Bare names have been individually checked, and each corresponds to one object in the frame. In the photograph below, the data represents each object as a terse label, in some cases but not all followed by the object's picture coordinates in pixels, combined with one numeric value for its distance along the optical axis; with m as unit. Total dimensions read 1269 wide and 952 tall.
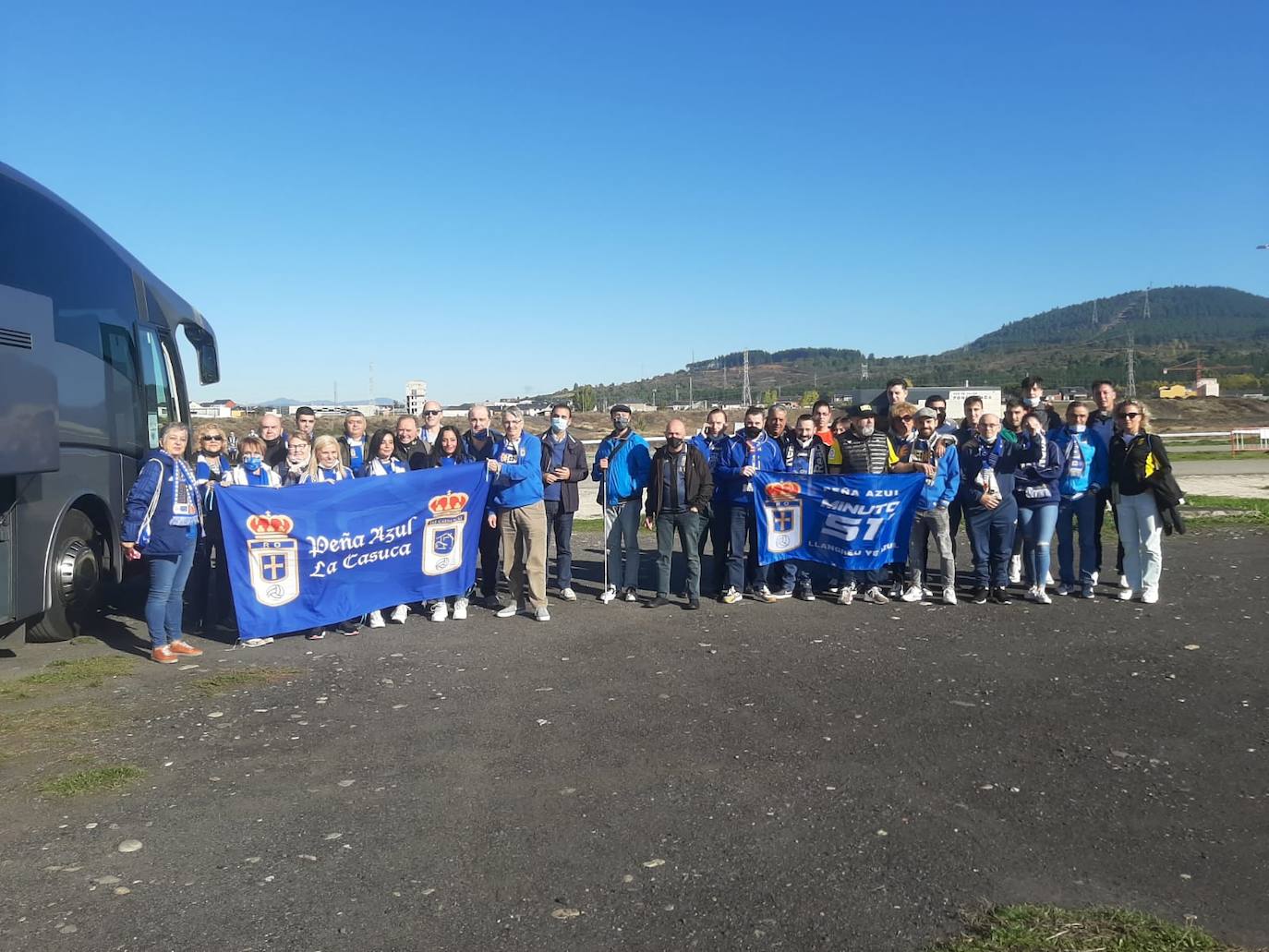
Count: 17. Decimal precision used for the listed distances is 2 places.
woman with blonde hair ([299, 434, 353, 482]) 8.97
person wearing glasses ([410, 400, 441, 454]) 10.54
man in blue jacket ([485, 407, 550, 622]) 9.07
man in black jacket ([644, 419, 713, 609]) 9.49
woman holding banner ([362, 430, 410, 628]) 9.18
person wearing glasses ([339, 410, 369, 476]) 9.93
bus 6.97
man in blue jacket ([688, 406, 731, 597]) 10.10
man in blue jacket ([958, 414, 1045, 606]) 9.48
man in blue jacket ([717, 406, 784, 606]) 9.95
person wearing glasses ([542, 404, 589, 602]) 9.83
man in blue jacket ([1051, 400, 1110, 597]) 9.73
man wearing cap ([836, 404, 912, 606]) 10.02
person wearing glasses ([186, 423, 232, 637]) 8.68
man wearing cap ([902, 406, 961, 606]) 9.62
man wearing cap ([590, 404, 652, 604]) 9.88
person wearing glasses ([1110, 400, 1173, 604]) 9.23
